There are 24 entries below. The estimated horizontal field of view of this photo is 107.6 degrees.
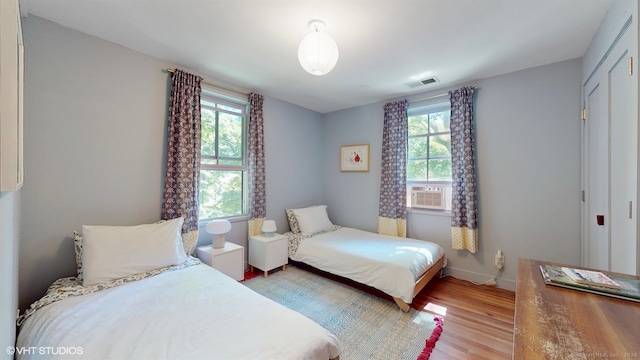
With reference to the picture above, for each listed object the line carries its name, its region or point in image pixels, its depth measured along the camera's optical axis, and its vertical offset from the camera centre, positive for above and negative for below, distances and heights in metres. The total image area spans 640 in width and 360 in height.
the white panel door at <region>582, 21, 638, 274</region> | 1.35 +0.15
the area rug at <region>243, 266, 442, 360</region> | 1.81 -1.28
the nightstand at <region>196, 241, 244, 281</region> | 2.55 -0.87
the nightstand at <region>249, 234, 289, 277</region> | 3.03 -0.95
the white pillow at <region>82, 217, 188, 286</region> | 1.80 -0.59
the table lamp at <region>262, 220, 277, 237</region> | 3.21 -0.64
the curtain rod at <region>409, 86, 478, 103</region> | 3.16 +1.17
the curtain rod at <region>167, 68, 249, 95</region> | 2.54 +1.20
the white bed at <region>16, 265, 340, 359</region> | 1.15 -0.83
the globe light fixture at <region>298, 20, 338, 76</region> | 1.71 +0.95
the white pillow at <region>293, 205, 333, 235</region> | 3.58 -0.62
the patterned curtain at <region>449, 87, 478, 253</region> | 2.88 +0.10
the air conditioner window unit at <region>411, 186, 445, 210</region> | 3.23 -0.22
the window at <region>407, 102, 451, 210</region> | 3.24 +0.34
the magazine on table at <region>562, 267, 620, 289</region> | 1.03 -0.45
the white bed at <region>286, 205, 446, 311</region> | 2.34 -0.87
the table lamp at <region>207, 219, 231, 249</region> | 2.67 -0.57
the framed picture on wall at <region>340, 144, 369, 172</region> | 3.95 +0.41
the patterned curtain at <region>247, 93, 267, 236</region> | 3.26 +0.22
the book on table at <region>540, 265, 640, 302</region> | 0.96 -0.45
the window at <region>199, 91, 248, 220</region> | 2.96 +0.30
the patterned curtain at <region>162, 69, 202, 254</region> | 2.50 +0.26
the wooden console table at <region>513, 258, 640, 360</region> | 0.68 -0.48
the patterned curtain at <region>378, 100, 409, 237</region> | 3.44 +0.17
